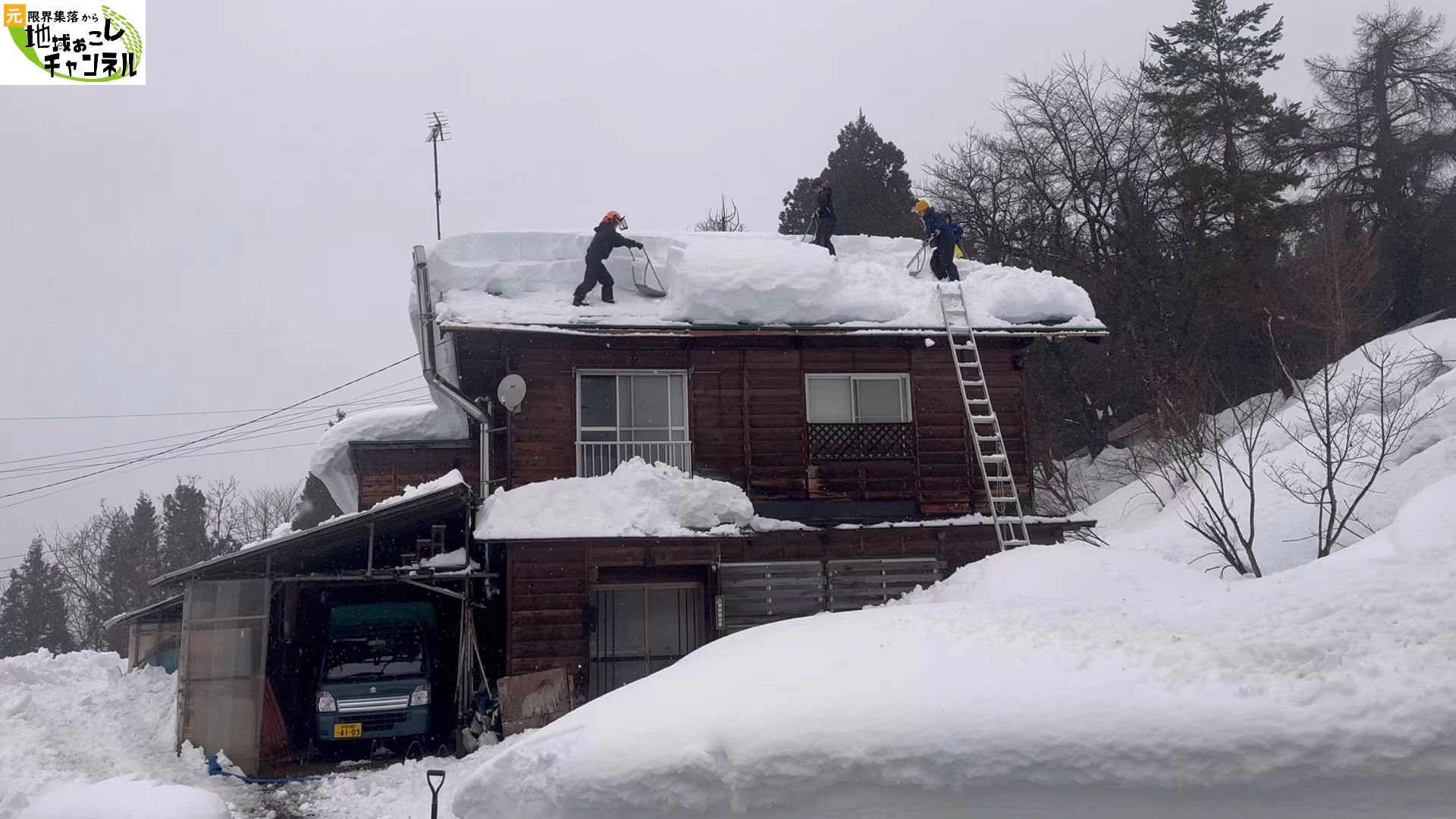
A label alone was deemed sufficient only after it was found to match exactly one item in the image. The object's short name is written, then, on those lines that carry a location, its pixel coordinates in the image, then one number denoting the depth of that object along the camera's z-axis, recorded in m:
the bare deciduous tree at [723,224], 42.50
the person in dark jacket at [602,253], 15.62
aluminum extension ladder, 14.80
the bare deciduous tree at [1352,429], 14.76
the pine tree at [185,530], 51.44
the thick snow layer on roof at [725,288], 15.28
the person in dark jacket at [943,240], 16.97
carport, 12.06
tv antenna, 20.25
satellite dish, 14.30
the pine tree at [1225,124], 28.69
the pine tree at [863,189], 34.97
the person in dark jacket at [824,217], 18.34
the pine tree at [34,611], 48.50
